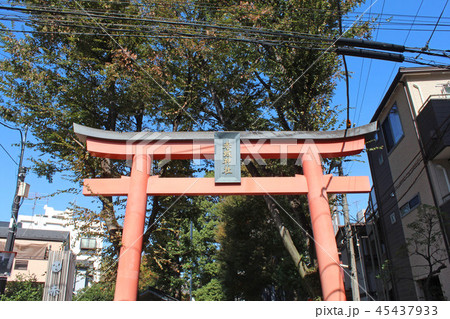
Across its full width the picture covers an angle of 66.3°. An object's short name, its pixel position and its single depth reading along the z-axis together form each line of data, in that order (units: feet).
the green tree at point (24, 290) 51.91
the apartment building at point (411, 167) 36.52
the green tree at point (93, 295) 64.80
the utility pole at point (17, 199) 36.37
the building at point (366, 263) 64.49
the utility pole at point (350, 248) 35.99
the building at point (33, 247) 81.35
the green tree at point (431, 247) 29.35
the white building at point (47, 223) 109.81
